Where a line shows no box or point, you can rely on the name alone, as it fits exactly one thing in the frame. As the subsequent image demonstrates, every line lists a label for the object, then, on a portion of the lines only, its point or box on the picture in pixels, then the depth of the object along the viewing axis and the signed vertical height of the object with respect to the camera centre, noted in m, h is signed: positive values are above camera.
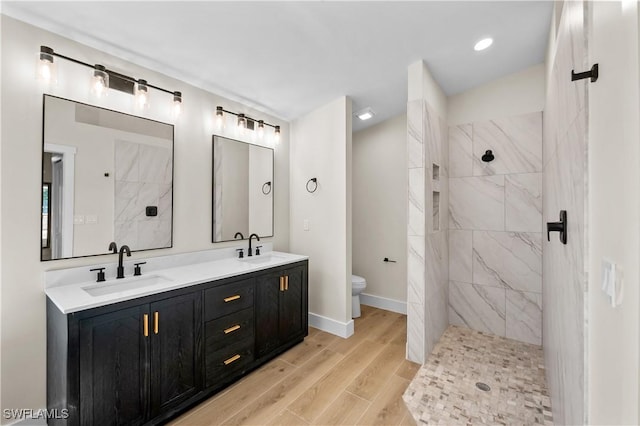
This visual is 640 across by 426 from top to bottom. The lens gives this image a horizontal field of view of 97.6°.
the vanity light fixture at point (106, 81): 1.68 +0.92
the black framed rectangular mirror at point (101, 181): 1.75 +0.23
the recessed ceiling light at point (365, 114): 3.28 +1.21
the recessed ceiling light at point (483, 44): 2.30 +1.44
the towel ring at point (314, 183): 3.21 +0.36
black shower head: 3.02 +0.64
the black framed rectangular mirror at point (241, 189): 2.70 +0.26
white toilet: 3.44 -0.95
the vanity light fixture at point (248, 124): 2.65 +0.95
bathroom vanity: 1.45 -0.78
